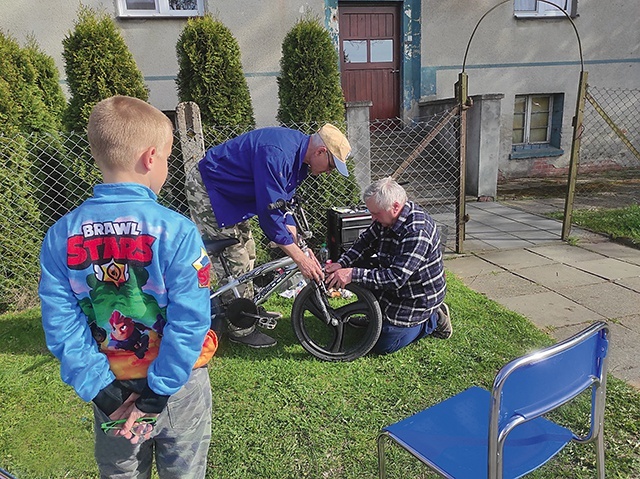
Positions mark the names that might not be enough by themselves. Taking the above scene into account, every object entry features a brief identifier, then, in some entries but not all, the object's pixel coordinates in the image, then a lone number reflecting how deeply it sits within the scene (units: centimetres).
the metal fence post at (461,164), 510
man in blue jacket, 290
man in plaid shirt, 297
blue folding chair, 139
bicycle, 316
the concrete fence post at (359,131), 572
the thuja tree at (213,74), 490
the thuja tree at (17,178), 411
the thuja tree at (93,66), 441
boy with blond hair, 128
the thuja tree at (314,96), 518
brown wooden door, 938
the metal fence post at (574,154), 517
